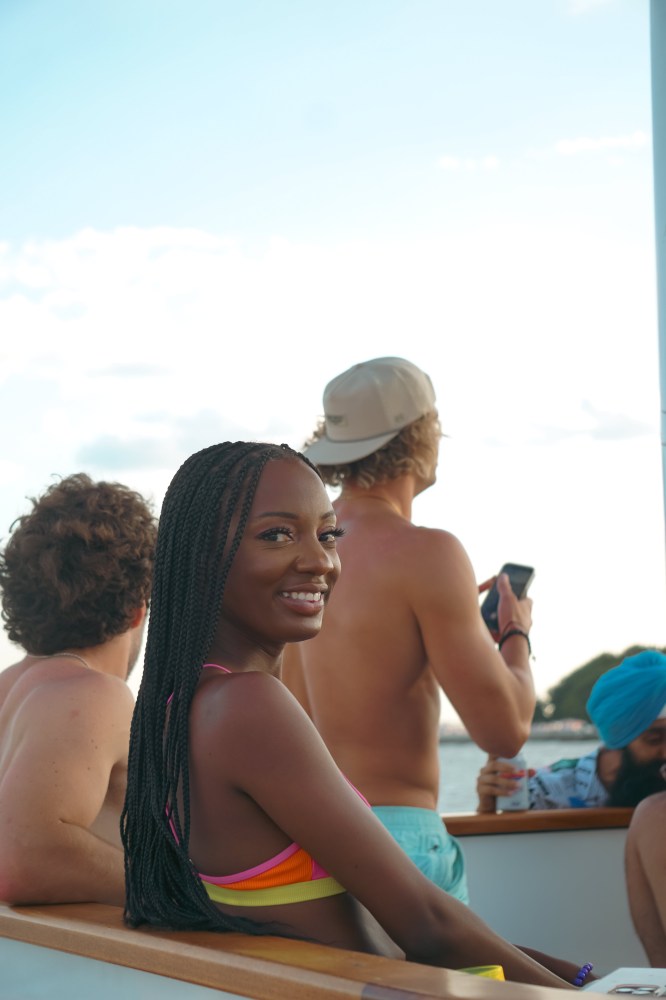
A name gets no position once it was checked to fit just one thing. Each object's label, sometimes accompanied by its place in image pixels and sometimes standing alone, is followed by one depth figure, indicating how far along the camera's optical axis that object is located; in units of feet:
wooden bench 3.92
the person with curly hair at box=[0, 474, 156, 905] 6.26
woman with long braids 4.73
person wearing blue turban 10.38
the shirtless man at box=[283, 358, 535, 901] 8.04
